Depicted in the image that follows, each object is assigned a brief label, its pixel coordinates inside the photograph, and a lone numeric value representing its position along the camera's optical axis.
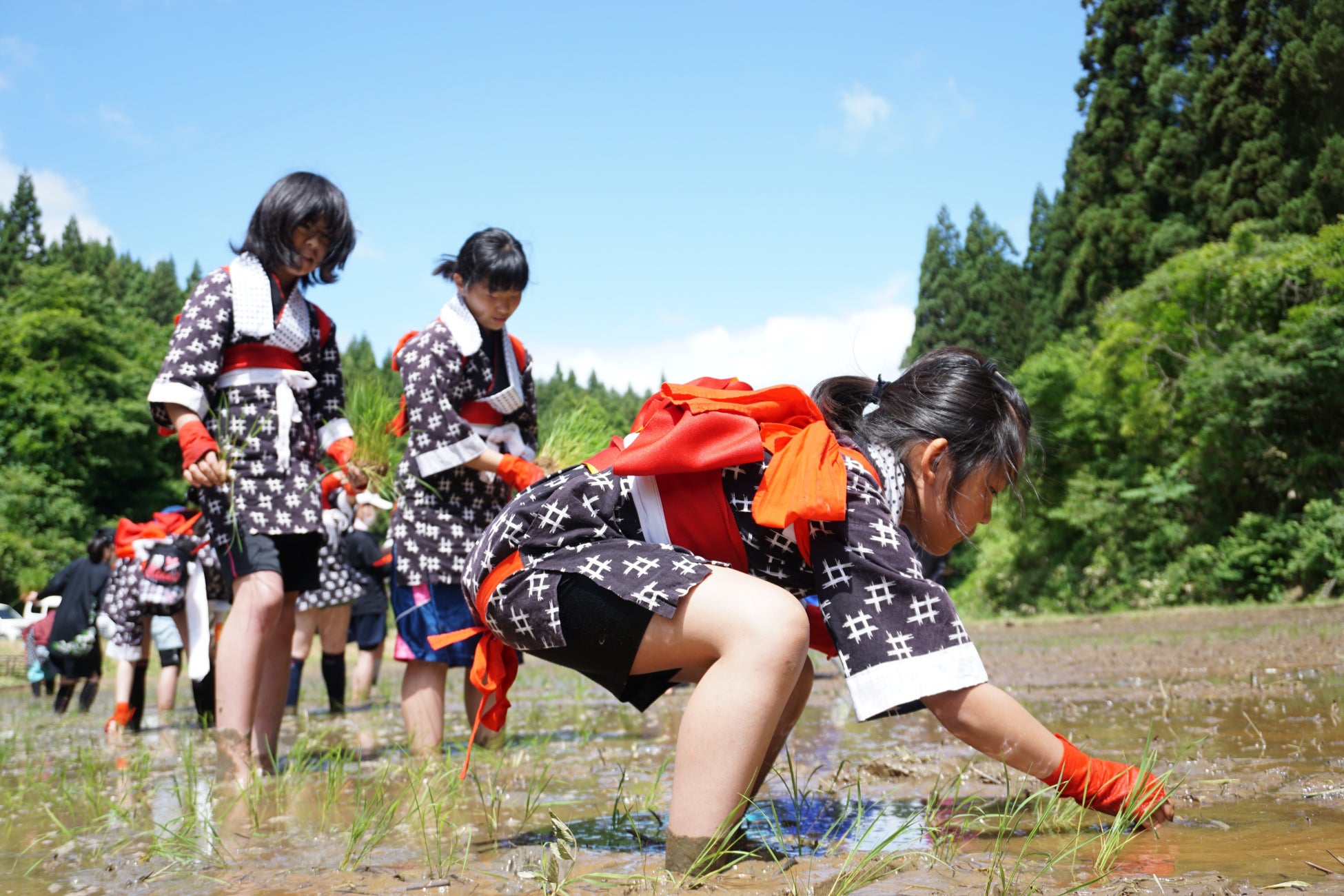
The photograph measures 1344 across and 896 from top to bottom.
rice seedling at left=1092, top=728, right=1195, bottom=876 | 1.75
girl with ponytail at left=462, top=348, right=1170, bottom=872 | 1.84
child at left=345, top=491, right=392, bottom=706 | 7.52
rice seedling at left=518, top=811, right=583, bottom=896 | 1.77
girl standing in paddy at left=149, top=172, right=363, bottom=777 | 3.06
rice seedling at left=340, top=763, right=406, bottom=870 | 2.04
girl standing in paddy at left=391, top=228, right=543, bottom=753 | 3.61
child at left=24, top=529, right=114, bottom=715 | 8.11
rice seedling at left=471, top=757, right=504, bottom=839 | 2.31
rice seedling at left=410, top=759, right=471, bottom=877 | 1.98
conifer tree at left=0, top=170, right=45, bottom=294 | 51.25
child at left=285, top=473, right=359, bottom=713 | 6.43
